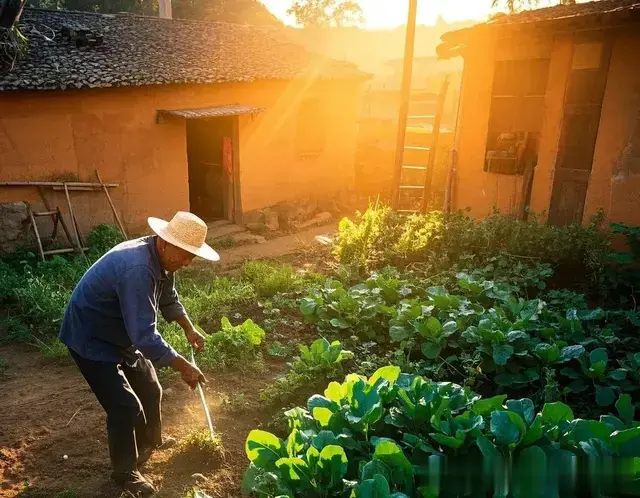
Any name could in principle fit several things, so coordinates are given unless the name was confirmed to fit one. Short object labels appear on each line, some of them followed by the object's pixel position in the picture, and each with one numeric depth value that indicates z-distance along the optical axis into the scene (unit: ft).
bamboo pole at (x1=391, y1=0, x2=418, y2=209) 34.17
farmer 10.19
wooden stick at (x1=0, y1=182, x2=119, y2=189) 28.36
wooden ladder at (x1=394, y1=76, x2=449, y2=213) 31.42
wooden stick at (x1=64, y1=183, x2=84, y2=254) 29.89
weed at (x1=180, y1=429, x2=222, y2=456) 12.13
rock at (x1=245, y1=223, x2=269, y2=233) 39.22
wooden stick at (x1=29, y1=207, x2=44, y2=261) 28.45
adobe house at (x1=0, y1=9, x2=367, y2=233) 28.89
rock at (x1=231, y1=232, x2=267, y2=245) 36.73
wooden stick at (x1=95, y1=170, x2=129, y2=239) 31.40
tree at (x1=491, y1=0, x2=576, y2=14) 49.01
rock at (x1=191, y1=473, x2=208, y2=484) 11.44
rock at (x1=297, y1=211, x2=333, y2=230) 41.96
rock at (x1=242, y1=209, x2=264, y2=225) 40.16
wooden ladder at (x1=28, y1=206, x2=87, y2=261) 28.84
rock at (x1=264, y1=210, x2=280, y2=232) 40.27
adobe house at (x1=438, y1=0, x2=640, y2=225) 22.99
